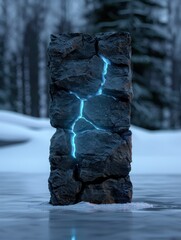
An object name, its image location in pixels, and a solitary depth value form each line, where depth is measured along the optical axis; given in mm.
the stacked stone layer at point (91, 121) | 10297
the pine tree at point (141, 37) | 40750
